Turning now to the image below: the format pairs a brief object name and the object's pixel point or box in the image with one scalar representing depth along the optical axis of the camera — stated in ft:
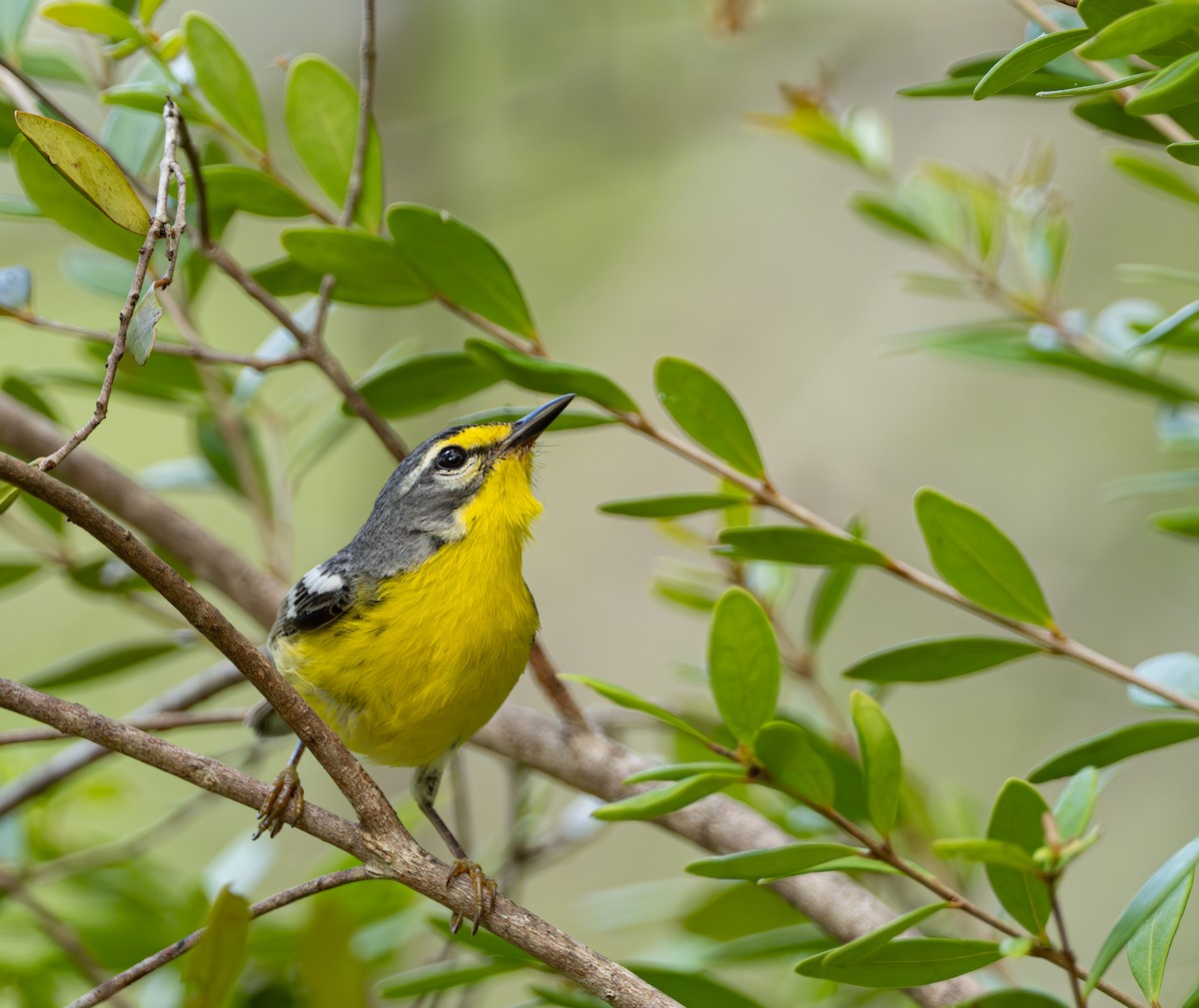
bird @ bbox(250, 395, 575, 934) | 9.77
